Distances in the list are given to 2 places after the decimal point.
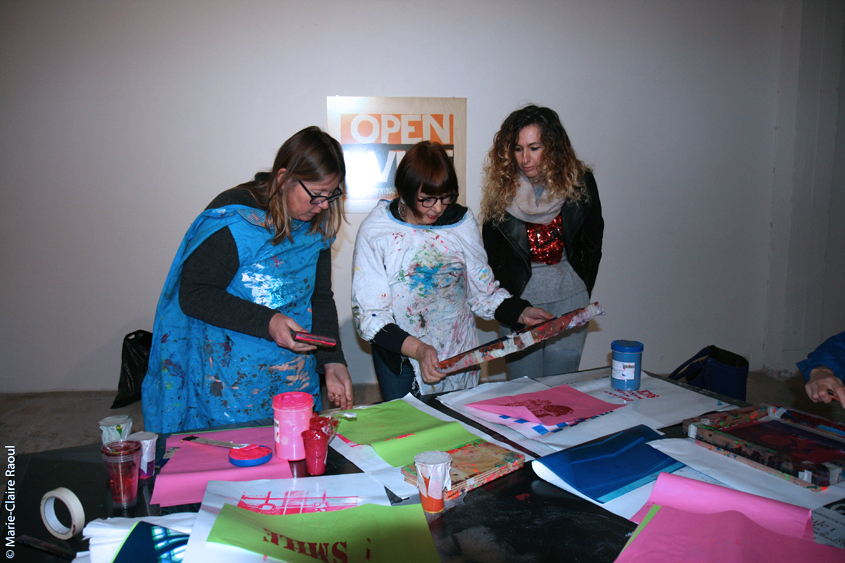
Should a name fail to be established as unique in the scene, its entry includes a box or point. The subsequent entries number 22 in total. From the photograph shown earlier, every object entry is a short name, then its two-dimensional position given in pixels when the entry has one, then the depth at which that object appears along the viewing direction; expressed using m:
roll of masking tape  0.90
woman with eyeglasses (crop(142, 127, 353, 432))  1.50
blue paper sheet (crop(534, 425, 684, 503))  1.07
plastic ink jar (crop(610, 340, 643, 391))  1.65
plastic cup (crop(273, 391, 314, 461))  1.17
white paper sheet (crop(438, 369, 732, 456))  1.32
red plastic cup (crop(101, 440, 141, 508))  1.00
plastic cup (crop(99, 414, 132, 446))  1.14
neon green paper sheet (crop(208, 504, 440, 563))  0.85
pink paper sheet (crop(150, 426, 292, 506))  1.04
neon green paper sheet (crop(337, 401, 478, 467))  1.23
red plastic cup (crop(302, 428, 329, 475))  1.12
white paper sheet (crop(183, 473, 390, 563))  0.99
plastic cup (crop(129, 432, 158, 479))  1.10
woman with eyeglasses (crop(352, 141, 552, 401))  1.72
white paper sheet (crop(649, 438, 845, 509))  1.06
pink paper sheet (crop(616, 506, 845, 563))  0.86
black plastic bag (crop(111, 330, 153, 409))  3.39
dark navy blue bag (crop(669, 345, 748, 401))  1.95
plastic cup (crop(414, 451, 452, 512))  0.97
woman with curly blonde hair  2.09
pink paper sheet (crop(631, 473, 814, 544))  0.95
